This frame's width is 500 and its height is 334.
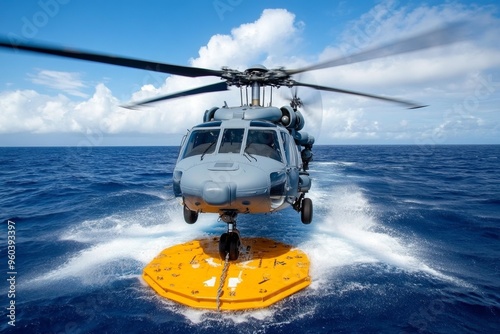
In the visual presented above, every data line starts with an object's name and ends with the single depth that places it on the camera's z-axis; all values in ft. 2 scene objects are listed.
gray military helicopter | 19.03
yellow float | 20.84
